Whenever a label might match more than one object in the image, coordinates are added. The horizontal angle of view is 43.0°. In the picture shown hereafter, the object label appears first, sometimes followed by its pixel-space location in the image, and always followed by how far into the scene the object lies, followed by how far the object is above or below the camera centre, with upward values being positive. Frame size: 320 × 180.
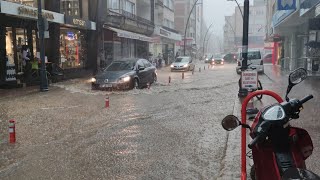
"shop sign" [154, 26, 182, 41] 47.39 +2.83
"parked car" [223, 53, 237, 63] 67.30 -0.30
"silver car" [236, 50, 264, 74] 29.34 -0.28
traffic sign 11.37 -0.67
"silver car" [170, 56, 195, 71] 36.25 -0.85
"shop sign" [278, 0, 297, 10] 19.76 +2.48
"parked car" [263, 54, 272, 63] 59.06 -0.43
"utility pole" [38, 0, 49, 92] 16.53 +0.03
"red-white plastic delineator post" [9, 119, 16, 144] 7.64 -1.47
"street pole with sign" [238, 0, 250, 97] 14.23 +0.70
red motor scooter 3.37 -0.73
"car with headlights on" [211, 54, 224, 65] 56.34 -0.66
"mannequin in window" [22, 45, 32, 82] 20.88 -0.22
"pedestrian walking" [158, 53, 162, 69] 45.12 -0.77
